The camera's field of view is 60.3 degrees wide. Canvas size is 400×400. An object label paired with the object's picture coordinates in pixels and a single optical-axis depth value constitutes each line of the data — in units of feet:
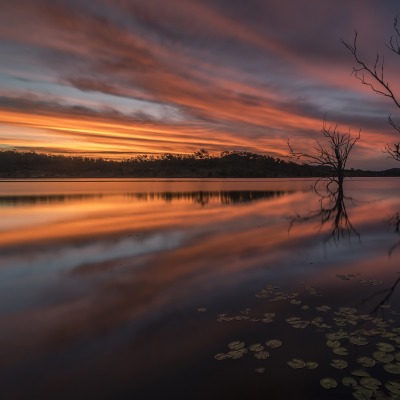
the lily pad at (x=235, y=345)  16.48
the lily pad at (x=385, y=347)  15.71
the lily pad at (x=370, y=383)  13.17
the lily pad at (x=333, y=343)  16.37
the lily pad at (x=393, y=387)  12.77
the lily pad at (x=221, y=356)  15.60
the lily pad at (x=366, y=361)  14.70
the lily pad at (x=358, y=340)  16.55
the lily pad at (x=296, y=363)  14.76
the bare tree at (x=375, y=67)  27.14
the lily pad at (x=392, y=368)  14.06
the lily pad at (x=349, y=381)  13.47
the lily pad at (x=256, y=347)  16.24
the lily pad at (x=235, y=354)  15.65
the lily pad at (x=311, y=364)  14.68
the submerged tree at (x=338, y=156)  123.44
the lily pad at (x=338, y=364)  14.66
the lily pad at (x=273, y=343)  16.49
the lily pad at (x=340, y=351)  15.65
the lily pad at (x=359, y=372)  14.02
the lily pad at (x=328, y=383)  13.38
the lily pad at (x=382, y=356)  14.94
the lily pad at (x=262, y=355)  15.55
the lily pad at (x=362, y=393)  12.64
